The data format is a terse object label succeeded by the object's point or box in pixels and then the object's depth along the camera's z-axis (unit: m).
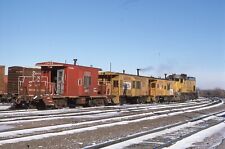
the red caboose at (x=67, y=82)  29.16
